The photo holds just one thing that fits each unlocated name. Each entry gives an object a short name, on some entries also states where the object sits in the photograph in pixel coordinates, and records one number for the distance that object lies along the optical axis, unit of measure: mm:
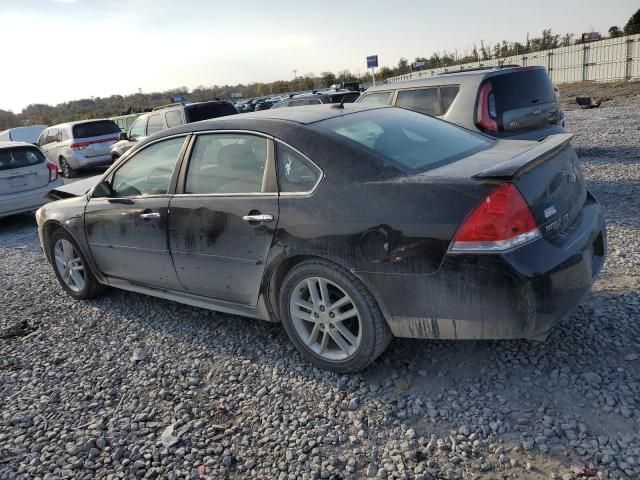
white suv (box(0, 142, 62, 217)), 9070
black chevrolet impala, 2641
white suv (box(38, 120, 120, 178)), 15734
